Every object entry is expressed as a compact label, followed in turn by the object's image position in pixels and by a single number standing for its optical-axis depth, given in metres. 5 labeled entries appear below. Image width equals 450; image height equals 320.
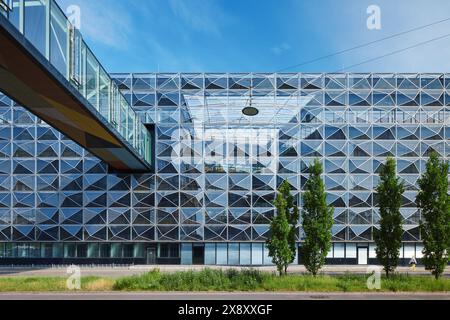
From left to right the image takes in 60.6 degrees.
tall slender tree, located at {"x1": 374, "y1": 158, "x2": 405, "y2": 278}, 21.22
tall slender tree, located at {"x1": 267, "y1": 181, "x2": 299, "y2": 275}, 21.97
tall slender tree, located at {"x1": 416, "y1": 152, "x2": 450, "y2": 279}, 20.38
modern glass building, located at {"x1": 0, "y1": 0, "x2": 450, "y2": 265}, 35.16
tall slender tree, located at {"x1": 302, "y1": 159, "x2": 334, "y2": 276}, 21.73
